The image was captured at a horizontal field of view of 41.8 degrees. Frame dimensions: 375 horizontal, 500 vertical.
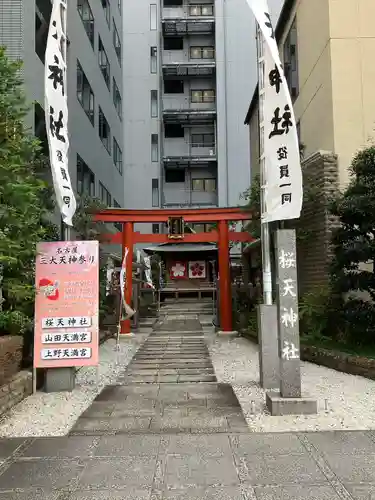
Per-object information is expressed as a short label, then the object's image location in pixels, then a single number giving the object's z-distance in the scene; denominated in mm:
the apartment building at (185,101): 35500
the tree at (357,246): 9281
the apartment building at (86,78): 11969
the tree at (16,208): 7195
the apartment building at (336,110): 12039
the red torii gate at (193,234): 16359
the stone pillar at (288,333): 6418
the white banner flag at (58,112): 7953
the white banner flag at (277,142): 7656
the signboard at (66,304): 7816
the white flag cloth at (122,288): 14430
